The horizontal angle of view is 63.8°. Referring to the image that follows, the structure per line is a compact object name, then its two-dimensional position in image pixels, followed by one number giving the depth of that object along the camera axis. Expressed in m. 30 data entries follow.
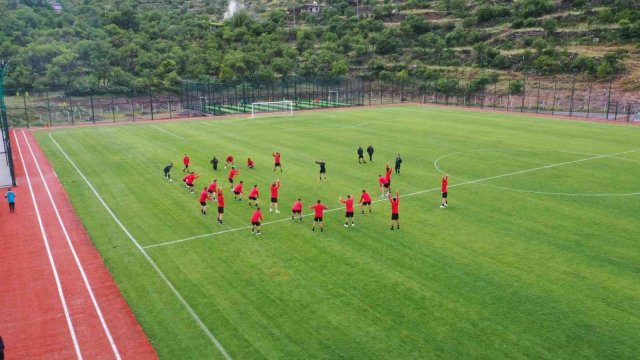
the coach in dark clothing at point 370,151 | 33.84
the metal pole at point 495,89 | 75.41
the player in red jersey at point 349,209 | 21.20
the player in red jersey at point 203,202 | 23.14
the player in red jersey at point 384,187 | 25.73
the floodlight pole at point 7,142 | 30.05
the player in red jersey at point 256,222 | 20.45
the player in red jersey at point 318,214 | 20.72
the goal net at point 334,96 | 74.24
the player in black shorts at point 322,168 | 29.09
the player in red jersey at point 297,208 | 21.59
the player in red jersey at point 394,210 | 20.86
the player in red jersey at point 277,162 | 31.53
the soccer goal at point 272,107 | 67.56
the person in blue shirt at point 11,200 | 24.44
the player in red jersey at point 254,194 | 23.66
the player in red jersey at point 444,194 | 24.06
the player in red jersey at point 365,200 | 22.36
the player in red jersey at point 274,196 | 23.36
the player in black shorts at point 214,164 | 32.12
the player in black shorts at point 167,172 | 30.11
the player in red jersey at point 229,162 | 32.69
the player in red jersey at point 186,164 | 31.51
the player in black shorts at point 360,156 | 33.24
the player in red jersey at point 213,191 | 24.95
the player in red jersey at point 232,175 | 27.85
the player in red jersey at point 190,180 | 27.20
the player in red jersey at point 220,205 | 21.97
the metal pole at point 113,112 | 59.82
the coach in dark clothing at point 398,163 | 30.50
